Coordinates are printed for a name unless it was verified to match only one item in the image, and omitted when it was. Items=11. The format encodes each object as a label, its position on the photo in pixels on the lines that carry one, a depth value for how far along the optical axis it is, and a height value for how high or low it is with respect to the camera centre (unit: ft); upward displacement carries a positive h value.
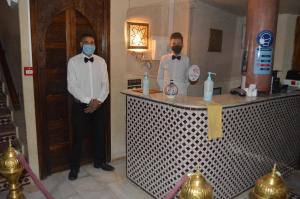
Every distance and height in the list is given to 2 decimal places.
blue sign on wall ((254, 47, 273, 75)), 9.69 -0.02
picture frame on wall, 15.80 +1.20
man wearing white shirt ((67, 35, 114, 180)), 10.43 -1.44
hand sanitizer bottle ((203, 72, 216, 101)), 8.22 -0.96
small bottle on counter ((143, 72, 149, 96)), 9.30 -1.02
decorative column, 9.56 +0.76
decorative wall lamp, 12.59 +0.90
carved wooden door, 10.00 +0.06
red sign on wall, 9.70 -0.60
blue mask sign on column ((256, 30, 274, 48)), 9.56 +0.80
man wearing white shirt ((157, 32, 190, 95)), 12.36 -0.57
